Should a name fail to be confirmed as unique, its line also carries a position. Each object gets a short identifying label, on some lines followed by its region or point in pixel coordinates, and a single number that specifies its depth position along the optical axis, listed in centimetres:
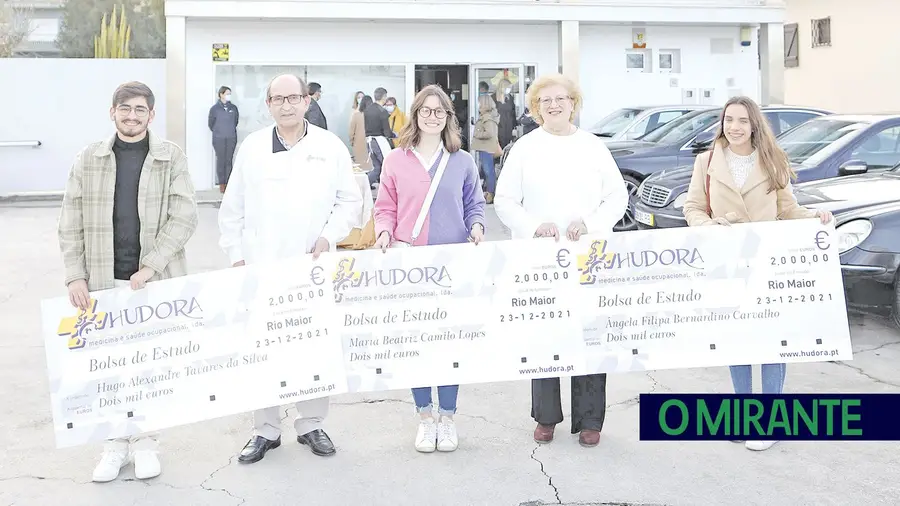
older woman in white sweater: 460
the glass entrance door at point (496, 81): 1858
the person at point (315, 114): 1549
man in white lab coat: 445
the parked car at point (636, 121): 1411
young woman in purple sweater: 460
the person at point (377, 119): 1577
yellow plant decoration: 2055
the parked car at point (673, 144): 1219
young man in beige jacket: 429
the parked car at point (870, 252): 652
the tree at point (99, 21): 2669
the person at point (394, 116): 1766
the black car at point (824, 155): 873
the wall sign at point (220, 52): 1777
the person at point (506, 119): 1583
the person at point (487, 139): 1483
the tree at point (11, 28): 2398
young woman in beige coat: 474
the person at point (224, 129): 1702
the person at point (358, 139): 1527
